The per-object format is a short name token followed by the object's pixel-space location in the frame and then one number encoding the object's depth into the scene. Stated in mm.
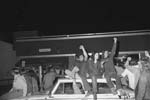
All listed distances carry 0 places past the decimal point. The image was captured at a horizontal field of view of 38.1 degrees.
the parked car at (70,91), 3807
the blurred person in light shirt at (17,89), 4281
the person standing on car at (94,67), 4082
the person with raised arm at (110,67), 3915
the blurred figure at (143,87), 3714
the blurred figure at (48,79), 4425
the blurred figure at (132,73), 4012
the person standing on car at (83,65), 3873
